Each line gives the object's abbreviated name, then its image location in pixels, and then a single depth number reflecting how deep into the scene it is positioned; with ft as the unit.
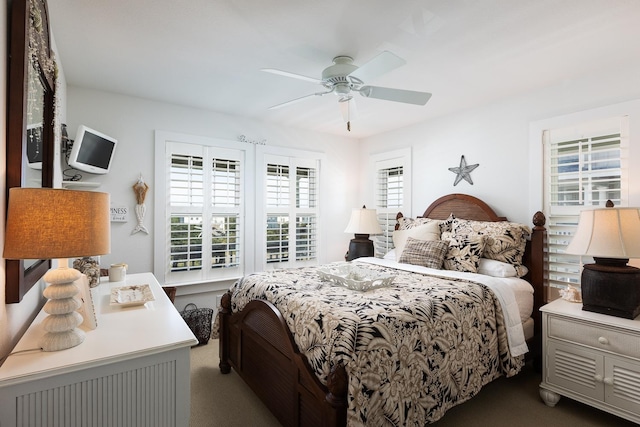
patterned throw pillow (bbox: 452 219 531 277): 9.51
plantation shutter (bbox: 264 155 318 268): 13.96
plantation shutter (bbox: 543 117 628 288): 8.56
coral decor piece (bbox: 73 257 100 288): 7.43
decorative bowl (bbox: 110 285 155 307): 6.04
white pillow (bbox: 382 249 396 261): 12.03
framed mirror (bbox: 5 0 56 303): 3.90
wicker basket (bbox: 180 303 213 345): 10.78
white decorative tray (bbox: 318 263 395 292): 7.50
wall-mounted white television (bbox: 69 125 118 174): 9.41
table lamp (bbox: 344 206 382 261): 13.58
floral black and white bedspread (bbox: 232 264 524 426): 5.14
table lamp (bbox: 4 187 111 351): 3.58
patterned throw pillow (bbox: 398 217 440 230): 11.92
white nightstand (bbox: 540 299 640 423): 6.45
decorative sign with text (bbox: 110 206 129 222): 10.73
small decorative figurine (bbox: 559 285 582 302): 8.12
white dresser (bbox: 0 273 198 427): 3.58
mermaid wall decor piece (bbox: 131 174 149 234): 11.03
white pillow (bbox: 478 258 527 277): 9.20
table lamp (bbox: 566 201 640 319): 6.79
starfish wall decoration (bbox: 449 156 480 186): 11.86
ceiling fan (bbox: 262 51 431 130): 7.30
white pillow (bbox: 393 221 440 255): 11.00
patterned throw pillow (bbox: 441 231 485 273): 9.51
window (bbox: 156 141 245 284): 11.82
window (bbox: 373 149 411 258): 14.24
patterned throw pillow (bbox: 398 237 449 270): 9.91
